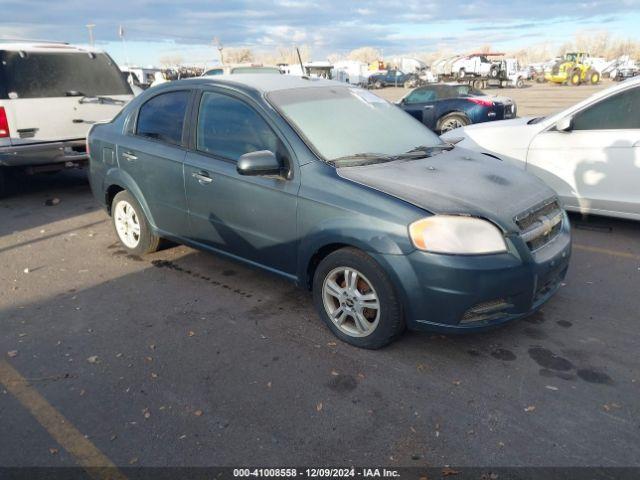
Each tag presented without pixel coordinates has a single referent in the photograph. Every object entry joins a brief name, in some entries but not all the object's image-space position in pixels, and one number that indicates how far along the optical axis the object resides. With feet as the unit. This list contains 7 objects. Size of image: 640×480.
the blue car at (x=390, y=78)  170.30
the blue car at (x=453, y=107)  41.37
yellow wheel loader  142.72
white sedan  17.72
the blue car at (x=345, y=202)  10.10
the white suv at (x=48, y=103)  22.57
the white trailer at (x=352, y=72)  169.68
